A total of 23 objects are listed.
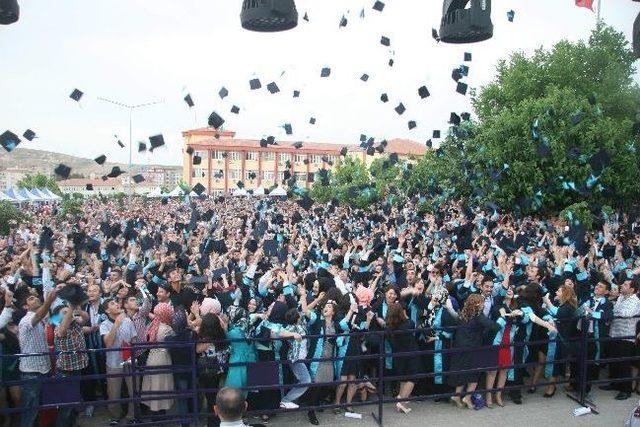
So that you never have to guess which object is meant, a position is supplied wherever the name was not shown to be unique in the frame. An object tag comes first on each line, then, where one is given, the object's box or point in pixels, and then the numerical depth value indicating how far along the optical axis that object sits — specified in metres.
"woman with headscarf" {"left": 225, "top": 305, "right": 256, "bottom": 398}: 4.84
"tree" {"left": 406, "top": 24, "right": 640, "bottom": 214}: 15.51
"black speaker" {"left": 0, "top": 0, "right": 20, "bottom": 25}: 4.05
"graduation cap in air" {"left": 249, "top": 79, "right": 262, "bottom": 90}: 9.83
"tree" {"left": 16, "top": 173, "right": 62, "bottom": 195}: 81.49
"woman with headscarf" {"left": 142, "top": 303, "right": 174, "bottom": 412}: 4.82
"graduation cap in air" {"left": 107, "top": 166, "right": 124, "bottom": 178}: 9.94
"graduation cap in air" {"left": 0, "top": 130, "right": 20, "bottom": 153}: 7.48
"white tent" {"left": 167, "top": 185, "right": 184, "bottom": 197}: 43.18
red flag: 14.11
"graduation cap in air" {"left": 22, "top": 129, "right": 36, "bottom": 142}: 8.88
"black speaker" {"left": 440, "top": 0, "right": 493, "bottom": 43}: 4.71
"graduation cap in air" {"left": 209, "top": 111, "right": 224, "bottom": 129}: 9.13
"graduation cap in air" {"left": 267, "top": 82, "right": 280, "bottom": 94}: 10.11
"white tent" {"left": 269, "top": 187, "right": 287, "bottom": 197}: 44.16
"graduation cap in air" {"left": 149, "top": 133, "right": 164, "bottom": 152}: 9.77
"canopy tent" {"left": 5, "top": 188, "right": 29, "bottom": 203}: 33.19
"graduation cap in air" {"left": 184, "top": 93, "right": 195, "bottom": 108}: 10.12
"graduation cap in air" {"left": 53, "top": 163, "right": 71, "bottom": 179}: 8.98
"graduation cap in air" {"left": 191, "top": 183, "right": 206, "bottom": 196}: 12.10
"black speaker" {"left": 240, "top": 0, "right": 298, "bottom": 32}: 4.26
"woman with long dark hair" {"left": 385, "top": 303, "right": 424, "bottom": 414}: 5.27
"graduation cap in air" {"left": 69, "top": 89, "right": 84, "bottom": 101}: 9.62
